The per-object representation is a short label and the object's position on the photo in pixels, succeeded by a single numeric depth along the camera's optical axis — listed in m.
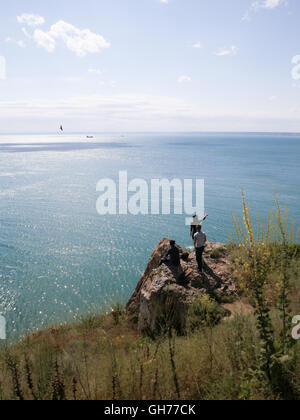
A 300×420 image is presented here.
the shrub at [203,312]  7.80
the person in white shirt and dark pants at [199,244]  10.58
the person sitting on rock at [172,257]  10.18
